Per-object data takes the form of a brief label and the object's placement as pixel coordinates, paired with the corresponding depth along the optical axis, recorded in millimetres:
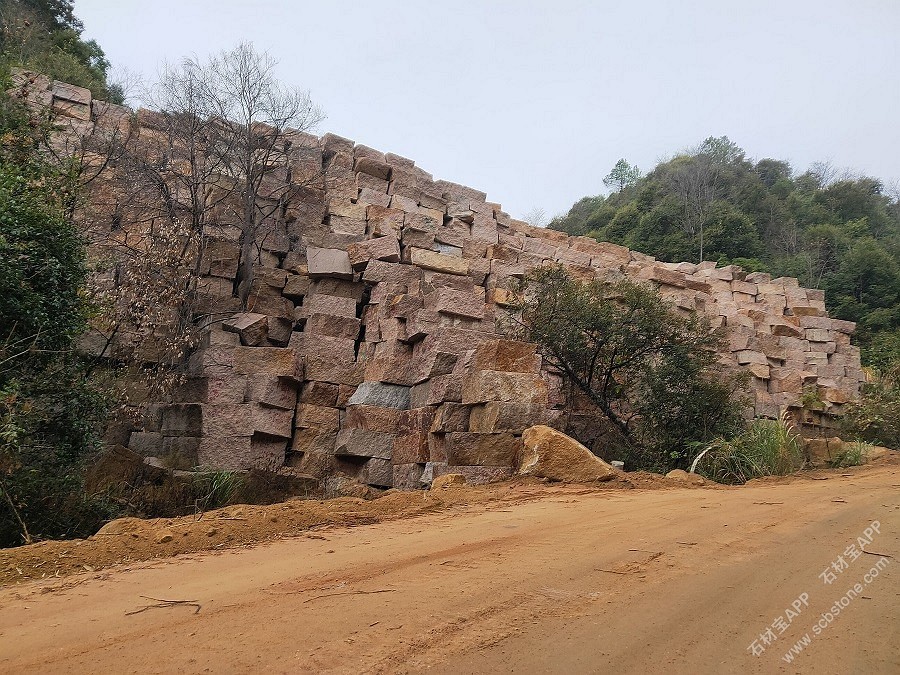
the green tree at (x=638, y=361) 10789
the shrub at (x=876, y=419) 13438
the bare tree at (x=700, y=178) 37375
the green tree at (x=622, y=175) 55750
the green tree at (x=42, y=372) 6500
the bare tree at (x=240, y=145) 12797
